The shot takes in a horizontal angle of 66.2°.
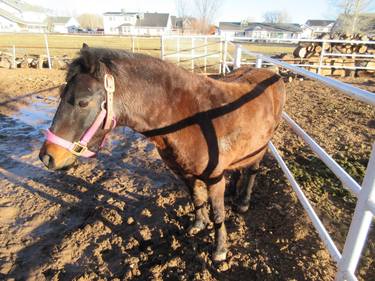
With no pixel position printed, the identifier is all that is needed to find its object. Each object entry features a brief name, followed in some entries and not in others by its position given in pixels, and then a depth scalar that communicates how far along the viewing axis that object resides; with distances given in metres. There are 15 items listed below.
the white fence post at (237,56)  5.08
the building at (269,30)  65.19
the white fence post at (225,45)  8.55
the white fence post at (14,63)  12.11
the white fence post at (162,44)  10.44
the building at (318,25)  75.56
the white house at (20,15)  66.19
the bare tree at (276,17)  96.75
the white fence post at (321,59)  10.32
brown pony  1.77
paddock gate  1.48
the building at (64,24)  83.44
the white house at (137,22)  68.56
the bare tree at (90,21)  101.44
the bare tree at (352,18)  33.78
